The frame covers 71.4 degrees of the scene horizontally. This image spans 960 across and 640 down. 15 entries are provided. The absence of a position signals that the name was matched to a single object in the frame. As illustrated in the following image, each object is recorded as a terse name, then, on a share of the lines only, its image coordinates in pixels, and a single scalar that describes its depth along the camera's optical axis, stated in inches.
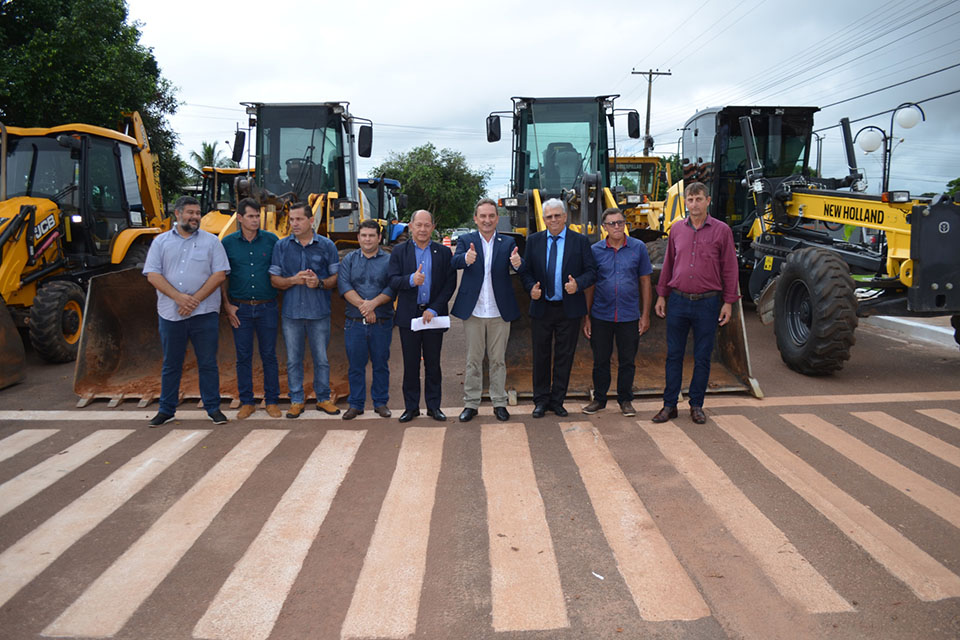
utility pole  1497.3
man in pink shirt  221.6
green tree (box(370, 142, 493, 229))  1861.5
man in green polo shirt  232.5
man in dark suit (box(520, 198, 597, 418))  225.6
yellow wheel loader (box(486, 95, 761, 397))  386.6
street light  484.0
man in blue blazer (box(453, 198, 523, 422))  226.1
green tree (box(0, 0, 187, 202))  530.9
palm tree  1530.5
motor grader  265.1
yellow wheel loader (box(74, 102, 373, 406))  262.4
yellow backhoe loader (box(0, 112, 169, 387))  306.3
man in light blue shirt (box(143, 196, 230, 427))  224.4
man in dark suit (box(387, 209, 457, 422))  228.8
